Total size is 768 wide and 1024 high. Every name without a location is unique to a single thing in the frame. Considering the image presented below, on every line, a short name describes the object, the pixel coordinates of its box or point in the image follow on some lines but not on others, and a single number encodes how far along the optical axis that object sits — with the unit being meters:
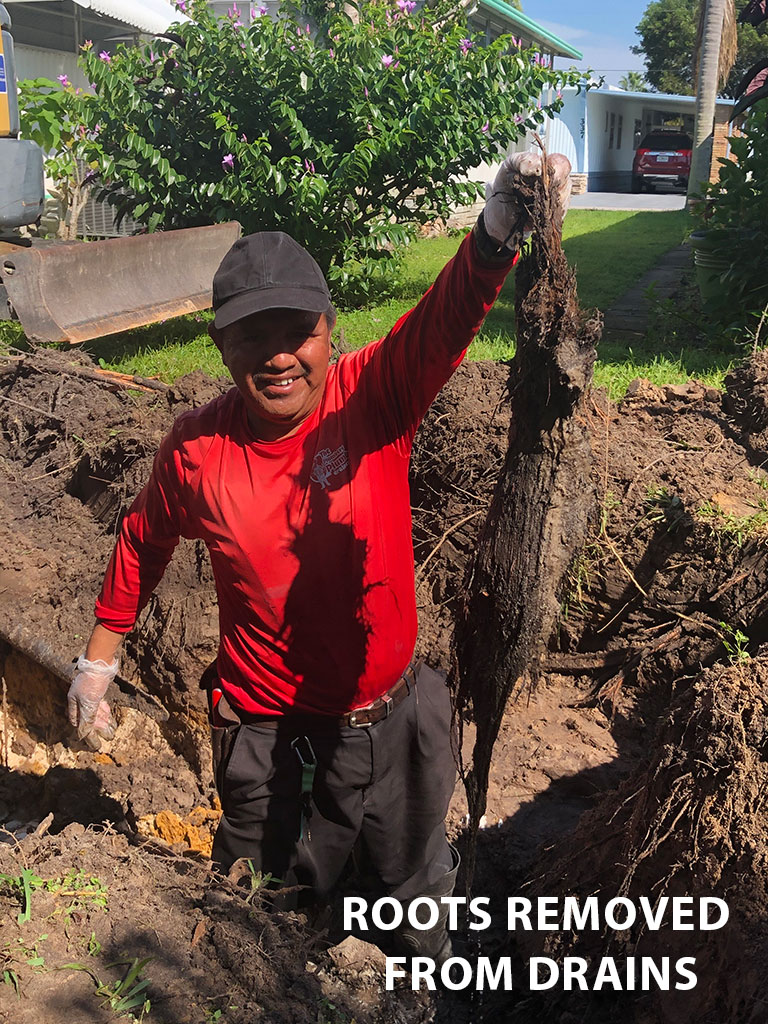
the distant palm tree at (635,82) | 49.19
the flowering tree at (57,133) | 9.67
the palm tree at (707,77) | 13.94
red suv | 29.66
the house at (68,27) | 12.34
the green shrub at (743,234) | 6.96
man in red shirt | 2.37
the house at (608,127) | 29.84
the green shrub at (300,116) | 7.67
